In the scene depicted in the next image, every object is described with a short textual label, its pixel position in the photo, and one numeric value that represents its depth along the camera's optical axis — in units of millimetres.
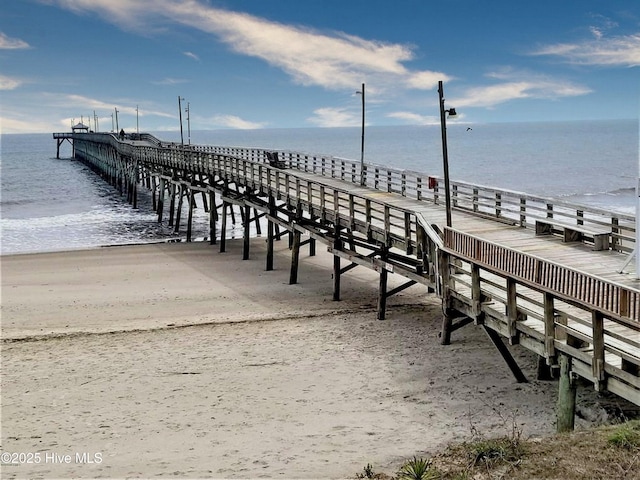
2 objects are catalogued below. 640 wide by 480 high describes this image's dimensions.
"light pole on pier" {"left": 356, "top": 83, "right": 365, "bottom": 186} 25012
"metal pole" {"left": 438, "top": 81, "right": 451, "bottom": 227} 14172
